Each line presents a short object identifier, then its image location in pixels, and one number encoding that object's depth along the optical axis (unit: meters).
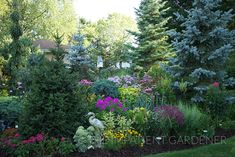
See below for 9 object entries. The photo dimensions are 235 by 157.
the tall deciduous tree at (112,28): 36.38
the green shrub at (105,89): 10.57
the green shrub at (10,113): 8.51
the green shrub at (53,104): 6.55
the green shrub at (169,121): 7.27
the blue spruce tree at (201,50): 10.23
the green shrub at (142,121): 7.31
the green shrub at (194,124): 7.39
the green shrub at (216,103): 8.70
